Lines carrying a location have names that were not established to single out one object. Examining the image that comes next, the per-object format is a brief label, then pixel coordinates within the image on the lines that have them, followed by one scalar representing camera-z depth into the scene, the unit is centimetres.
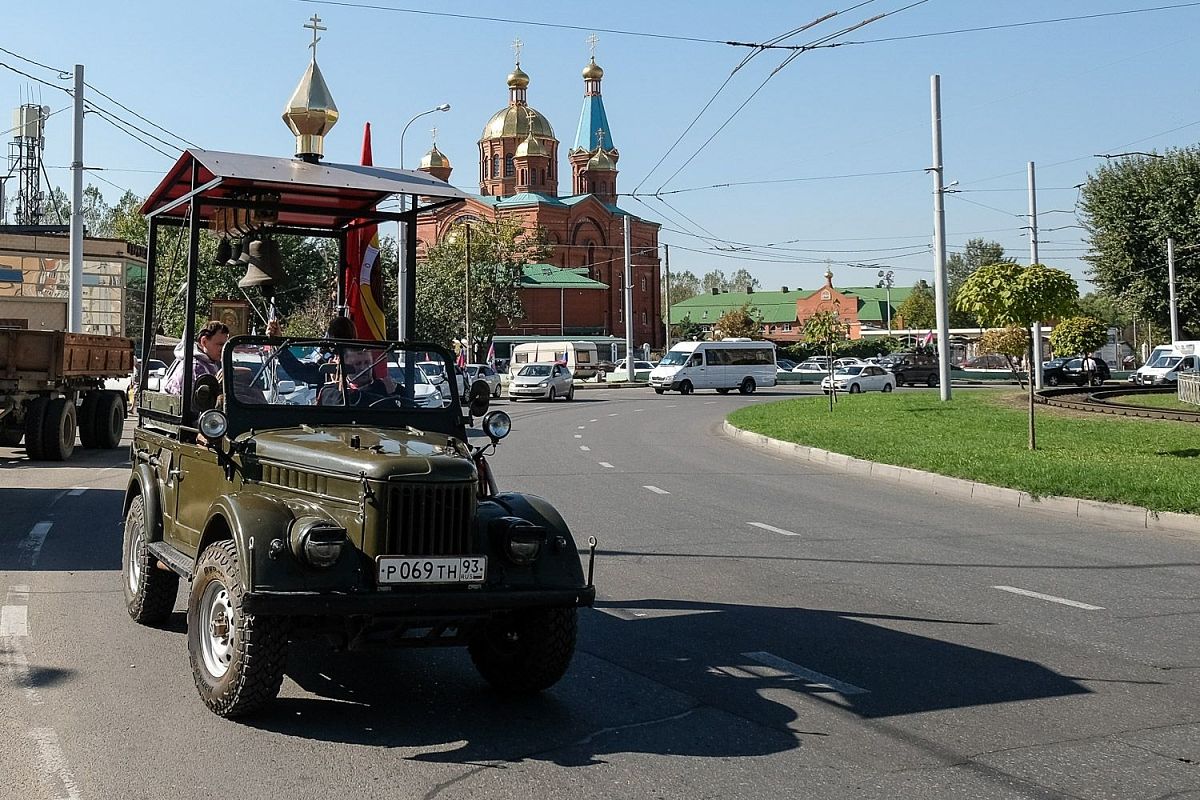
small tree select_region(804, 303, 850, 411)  5100
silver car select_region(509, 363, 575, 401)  4812
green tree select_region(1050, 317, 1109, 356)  5712
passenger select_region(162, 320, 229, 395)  657
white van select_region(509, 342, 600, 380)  7456
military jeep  500
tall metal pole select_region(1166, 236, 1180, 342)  5331
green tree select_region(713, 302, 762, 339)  9194
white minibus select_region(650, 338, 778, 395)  5497
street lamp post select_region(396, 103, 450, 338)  782
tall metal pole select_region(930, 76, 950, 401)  3350
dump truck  1814
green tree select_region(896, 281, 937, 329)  12719
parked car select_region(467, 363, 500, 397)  4355
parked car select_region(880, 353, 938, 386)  6519
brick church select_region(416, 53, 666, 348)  9619
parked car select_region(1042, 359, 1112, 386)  5559
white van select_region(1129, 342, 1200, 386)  4662
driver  638
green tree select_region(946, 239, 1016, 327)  15275
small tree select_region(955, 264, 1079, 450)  1939
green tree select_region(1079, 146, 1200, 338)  5581
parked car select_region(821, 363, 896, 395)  5412
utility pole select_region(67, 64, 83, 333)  2844
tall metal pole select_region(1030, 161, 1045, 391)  3847
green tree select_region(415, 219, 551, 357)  7506
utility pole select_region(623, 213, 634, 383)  6450
